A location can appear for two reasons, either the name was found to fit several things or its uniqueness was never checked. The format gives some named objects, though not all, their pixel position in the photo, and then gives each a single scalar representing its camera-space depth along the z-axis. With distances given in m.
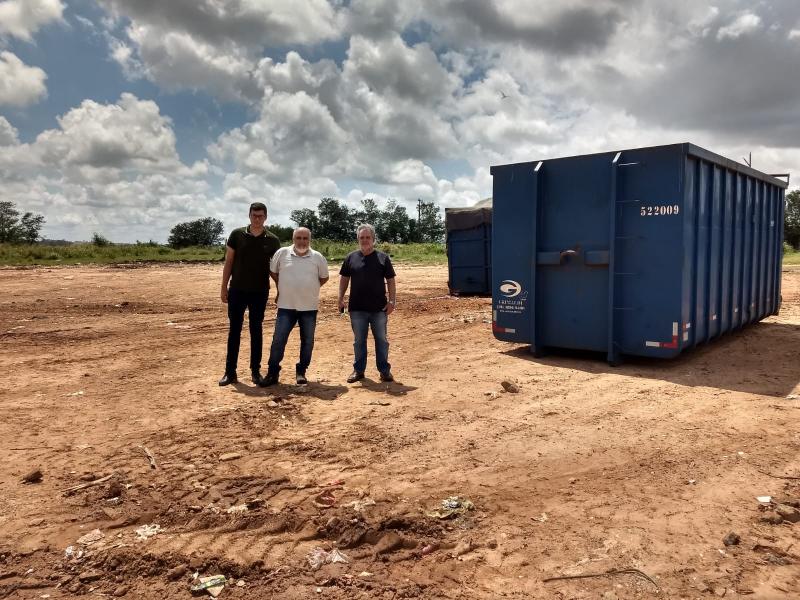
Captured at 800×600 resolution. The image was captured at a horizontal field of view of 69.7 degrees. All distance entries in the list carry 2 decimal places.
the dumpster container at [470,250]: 14.76
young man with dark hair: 6.37
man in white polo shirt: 6.32
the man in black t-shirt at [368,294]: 6.46
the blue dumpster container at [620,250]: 6.60
